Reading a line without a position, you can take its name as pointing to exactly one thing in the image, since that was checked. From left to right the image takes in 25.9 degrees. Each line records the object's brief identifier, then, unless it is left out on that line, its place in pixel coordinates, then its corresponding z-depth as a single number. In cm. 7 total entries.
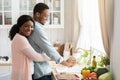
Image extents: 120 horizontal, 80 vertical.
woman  250
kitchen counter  271
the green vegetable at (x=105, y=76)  245
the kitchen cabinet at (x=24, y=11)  445
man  254
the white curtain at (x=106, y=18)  249
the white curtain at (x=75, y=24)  448
